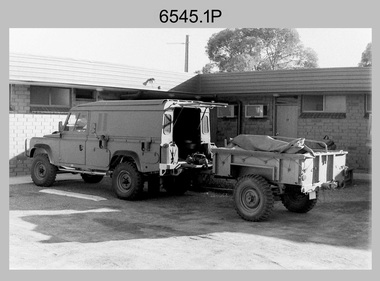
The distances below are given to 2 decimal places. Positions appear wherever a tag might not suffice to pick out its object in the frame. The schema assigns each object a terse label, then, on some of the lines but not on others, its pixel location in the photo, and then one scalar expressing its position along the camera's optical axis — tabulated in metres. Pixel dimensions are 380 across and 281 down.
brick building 15.54
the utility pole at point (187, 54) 36.44
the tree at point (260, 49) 46.22
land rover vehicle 11.62
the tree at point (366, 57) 43.25
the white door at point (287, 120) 18.91
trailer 9.45
